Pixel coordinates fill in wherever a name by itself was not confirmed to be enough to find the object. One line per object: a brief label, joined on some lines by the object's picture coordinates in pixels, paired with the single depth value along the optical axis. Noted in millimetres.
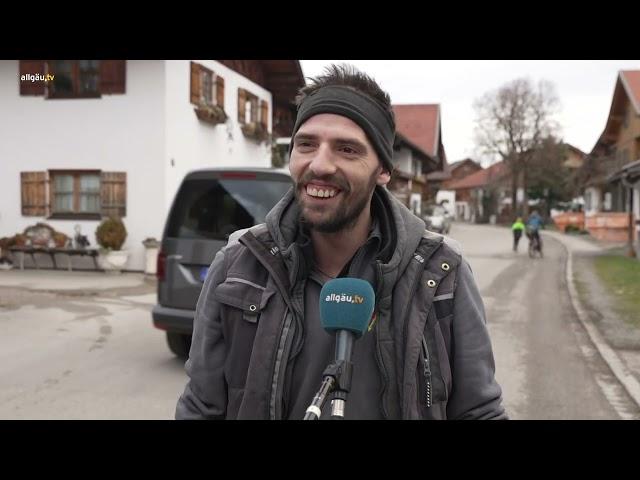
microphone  1516
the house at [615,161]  27938
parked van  6391
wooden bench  13289
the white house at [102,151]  14477
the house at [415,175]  40094
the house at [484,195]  65938
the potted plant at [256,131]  20297
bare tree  49656
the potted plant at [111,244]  14898
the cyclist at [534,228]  21939
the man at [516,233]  25891
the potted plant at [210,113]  16844
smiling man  1912
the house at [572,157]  56906
